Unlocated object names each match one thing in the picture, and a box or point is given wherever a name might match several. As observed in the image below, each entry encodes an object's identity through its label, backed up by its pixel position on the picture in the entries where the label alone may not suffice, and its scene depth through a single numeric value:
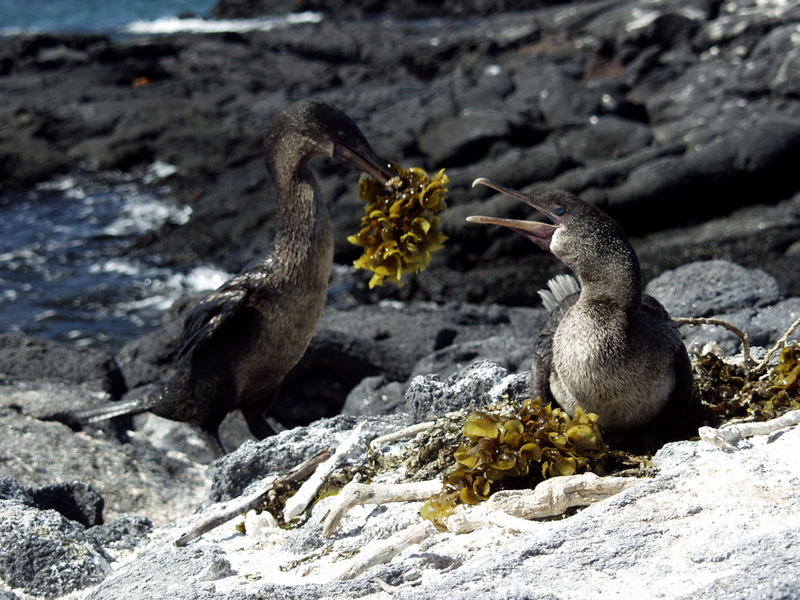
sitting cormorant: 7.86
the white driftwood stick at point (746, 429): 7.09
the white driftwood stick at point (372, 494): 7.25
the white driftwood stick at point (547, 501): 6.84
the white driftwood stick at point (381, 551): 6.47
